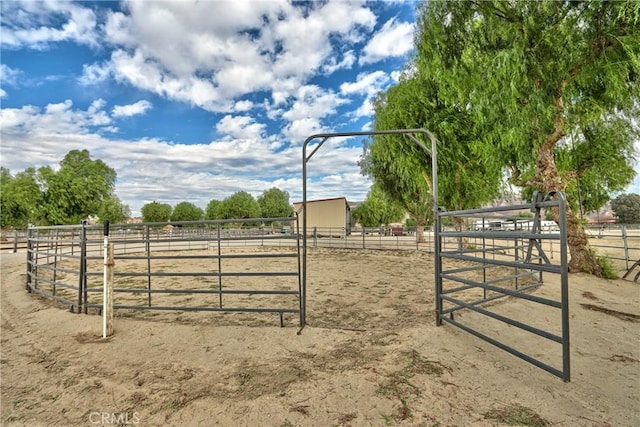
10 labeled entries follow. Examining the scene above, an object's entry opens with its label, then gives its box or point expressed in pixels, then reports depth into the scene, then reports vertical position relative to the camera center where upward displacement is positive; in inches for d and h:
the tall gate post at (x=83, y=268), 155.3 -23.9
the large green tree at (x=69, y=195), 879.7 +86.5
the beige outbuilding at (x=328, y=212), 1141.1 +35.0
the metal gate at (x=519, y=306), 86.1 -44.3
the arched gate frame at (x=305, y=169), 135.3 +25.2
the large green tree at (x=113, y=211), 1337.6 +58.7
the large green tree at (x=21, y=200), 866.8 +67.8
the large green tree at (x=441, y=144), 363.9 +98.3
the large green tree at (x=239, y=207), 2005.4 +102.0
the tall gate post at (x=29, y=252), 211.6 -21.0
